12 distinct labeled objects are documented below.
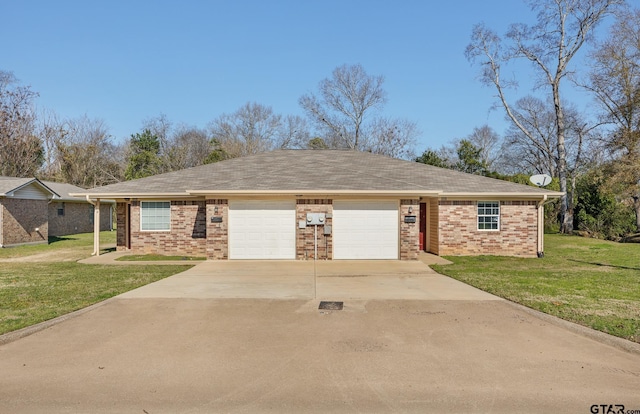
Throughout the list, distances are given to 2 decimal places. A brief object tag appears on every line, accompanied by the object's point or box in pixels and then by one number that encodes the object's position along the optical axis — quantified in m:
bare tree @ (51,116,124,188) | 38.19
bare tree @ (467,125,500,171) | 48.03
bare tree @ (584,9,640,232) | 21.05
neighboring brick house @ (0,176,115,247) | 18.23
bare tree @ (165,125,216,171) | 39.94
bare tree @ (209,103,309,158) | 41.41
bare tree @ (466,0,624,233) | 24.98
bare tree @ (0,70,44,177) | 33.81
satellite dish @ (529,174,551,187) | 17.25
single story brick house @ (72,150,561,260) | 13.55
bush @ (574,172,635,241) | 23.78
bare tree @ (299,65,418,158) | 36.78
